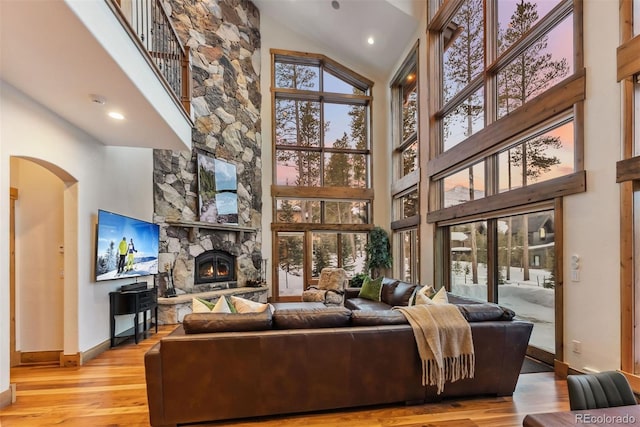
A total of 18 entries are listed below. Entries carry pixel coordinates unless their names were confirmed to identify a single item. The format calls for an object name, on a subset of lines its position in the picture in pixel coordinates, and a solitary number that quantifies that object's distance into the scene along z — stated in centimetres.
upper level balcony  215
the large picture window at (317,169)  872
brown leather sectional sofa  252
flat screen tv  429
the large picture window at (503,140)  385
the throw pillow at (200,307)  306
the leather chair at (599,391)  154
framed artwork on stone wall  702
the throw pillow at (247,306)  306
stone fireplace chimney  649
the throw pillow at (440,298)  358
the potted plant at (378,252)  866
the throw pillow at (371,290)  598
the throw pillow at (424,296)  350
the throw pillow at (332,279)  715
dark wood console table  464
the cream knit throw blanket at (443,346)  279
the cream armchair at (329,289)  646
